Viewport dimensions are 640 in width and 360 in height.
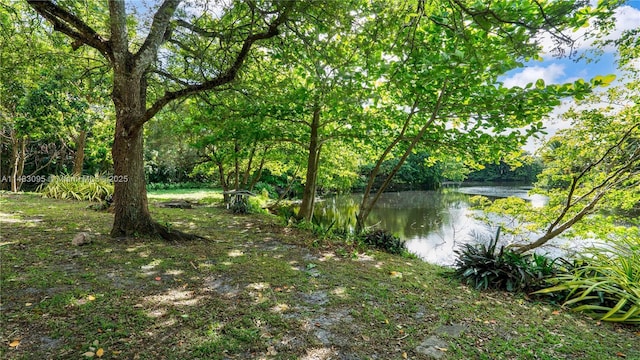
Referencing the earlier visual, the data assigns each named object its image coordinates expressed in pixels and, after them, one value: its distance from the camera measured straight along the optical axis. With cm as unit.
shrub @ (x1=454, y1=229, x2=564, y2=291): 371
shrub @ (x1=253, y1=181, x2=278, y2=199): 1953
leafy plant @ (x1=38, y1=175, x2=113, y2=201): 877
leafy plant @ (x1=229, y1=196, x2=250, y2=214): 845
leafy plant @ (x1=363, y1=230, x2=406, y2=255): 566
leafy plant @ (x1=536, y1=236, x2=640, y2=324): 302
